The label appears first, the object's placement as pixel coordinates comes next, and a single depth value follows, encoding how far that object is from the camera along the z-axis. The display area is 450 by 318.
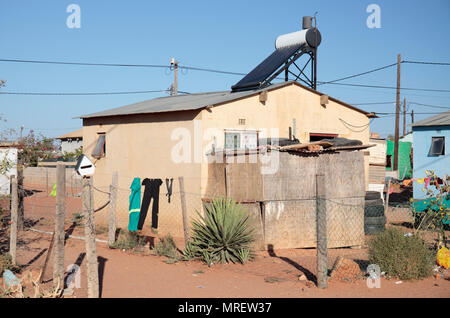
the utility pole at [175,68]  30.80
